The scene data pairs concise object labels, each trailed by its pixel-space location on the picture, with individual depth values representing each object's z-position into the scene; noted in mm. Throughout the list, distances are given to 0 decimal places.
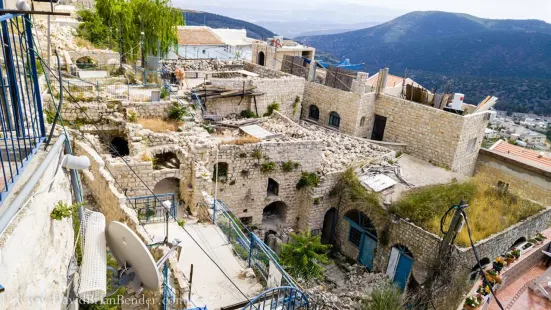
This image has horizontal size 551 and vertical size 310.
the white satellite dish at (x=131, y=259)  5684
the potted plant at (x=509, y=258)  11177
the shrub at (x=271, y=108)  21414
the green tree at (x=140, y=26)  24609
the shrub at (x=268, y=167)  16609
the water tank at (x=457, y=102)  20938
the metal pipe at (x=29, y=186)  2820
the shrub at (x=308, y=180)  17562
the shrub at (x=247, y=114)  20656
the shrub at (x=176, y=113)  17328
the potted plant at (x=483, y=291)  9730
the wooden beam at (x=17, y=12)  3346
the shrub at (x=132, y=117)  16094
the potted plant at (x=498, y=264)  10742
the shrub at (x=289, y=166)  17078
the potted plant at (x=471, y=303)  9273
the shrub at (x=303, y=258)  12430
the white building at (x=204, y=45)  36469
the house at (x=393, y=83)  25173
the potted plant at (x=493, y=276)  10266
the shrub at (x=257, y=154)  16250
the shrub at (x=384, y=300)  10984
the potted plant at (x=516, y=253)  11398
